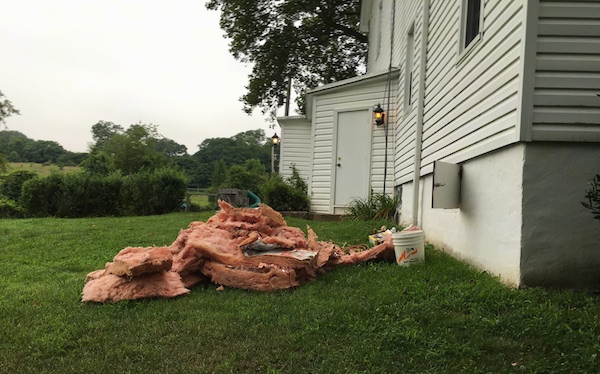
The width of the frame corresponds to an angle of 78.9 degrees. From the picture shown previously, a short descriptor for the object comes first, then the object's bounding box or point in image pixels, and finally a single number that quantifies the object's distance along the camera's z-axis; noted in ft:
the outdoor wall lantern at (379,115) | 29.22
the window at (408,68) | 25.52
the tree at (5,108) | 89.64
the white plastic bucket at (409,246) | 13.25
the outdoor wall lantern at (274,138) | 57.84
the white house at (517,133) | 9.07
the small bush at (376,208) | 27.32
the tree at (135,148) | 135.23
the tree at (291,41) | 60.44
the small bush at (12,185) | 56.85
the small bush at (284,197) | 34.24
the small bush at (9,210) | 48.19
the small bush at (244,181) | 77.34
